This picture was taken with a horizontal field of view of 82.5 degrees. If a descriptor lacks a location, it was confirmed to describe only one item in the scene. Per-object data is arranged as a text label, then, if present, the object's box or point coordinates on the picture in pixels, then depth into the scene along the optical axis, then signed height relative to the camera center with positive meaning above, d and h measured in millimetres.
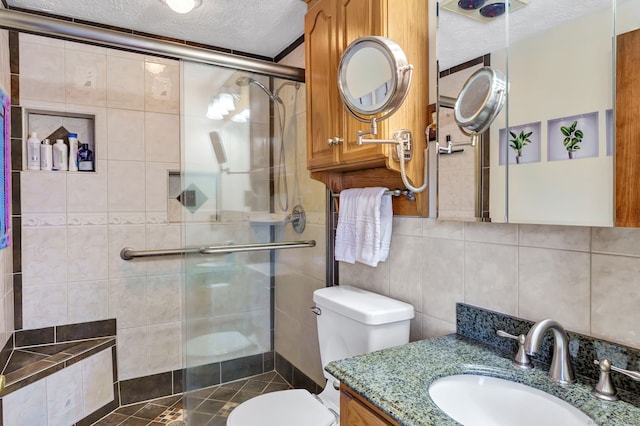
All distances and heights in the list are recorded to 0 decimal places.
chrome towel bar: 1454 +57
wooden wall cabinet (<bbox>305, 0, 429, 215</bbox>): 1341 +458
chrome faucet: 916 -357
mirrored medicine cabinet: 884 +255
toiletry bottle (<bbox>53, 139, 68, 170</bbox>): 2191 +329
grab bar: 1877 -216
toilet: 1369 -525
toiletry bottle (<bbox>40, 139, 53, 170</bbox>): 2148 +317
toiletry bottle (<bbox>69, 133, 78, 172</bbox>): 2234 +348
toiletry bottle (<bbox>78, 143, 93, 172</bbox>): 2270 +317
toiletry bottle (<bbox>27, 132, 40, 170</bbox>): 2111 +335
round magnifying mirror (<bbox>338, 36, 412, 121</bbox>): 1281 +484
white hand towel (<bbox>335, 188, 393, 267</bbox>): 1519 -82
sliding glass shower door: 1824 +28
